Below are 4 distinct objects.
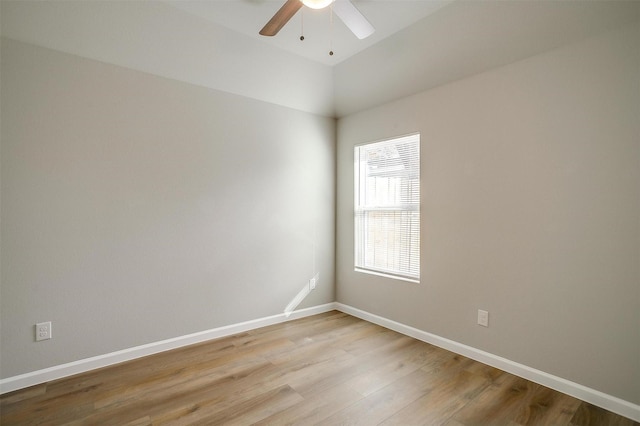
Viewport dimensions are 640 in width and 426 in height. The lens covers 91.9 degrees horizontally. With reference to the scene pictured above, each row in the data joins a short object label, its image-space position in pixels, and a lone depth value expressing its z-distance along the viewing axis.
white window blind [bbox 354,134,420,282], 3.23
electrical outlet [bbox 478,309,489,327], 2.59
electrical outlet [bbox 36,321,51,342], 2.25
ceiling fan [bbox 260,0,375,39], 1.86
